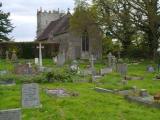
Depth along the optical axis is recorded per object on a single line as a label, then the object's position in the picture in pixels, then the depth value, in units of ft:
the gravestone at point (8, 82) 29.37
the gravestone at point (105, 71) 40.16
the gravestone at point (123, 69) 35.25
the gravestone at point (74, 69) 38.05
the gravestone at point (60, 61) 50.83
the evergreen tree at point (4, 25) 90.54
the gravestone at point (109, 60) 50.30
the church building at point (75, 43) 80.36
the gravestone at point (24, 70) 38.53
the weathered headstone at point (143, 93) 23.50
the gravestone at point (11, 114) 14.02
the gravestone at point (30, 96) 19.69
